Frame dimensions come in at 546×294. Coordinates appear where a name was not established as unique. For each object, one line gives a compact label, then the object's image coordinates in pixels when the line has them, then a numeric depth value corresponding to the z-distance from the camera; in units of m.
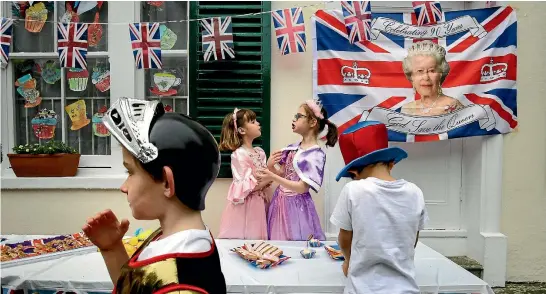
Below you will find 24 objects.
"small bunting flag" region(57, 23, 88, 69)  3.47
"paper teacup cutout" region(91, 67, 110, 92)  3.99
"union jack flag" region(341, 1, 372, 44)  3.51
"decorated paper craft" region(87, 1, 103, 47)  3.92
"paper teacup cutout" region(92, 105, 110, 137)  4.02
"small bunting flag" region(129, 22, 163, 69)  3.49
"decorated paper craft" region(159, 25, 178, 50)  3.89
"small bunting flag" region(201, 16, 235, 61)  3.54
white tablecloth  1.91
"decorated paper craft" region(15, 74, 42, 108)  4.02
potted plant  3.81
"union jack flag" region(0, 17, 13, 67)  3.47
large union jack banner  3.69
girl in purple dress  3.15
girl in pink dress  3.33
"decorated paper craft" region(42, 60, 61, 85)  4.01
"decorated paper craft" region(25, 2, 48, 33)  3.95
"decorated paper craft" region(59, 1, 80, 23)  3.92
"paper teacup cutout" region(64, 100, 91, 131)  4.03
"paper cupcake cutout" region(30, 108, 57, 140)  4.03
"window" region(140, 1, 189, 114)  3.95
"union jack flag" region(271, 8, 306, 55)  3.53
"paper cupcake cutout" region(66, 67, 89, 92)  4.01
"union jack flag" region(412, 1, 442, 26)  3.52
